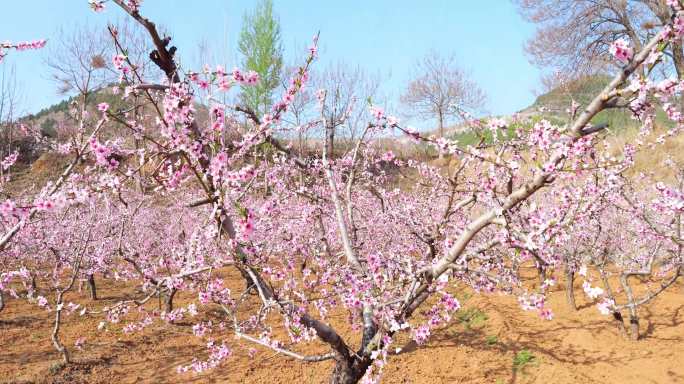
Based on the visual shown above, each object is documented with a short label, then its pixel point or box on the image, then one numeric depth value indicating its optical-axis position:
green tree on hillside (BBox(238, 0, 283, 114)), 28.12
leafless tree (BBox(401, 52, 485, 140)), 31.92
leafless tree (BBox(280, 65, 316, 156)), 25.39
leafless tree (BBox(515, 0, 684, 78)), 16.88
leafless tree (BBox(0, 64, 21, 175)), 19.29
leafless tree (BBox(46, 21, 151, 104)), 18.37
